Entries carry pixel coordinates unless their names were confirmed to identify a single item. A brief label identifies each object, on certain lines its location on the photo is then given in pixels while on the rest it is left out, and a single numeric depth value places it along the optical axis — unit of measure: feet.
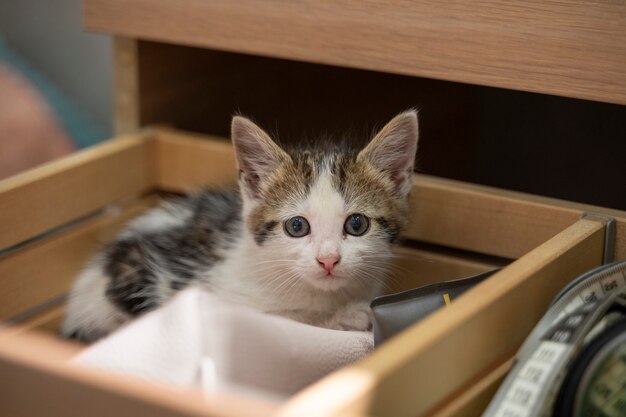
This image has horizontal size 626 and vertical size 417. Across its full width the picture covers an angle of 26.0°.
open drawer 1.42
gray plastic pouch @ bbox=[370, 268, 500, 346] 1.72
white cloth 1.63
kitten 1.92
